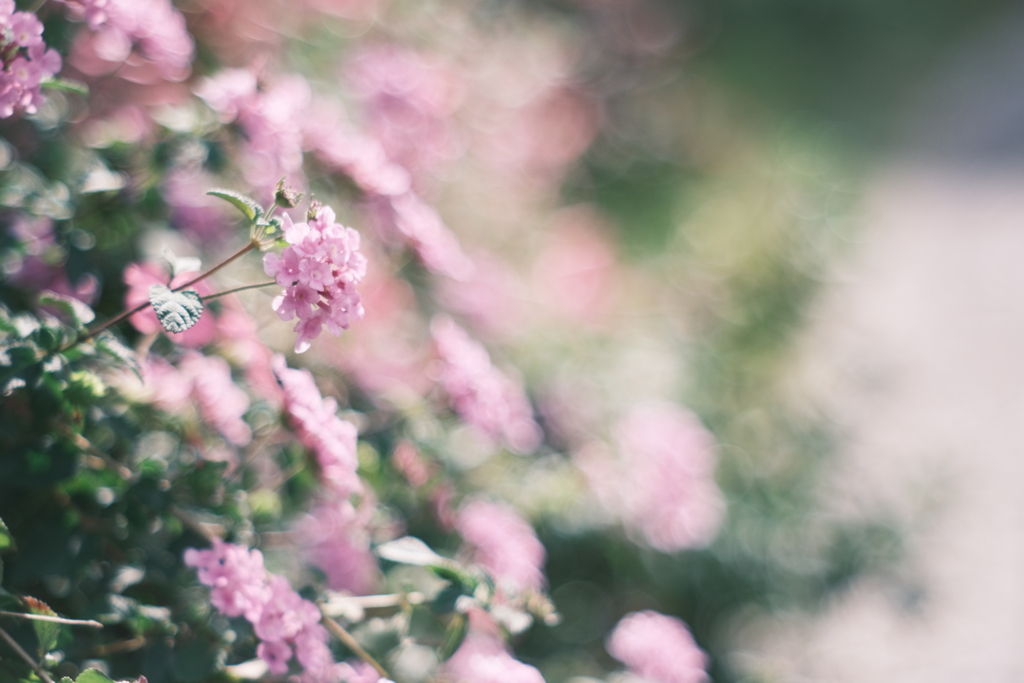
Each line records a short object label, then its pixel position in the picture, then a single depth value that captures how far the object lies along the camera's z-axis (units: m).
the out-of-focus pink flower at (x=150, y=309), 0.52
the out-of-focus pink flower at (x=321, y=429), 0.50
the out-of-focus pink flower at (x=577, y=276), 1.02
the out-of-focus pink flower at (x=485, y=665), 0.51
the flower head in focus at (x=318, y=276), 0.47
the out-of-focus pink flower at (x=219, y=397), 0.53
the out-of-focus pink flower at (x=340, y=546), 0.55
